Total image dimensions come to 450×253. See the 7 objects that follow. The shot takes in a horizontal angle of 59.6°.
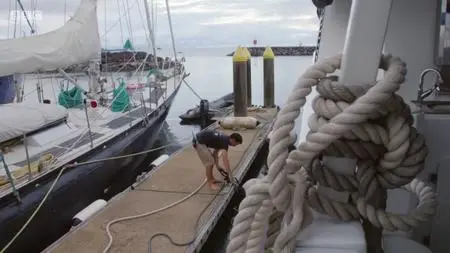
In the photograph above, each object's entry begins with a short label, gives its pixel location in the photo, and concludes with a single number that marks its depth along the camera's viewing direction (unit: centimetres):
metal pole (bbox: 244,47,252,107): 1548
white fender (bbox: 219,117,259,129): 1251
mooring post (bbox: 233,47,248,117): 1398
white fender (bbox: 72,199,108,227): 656
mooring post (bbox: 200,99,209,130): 1778
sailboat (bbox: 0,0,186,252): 680
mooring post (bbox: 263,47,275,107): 1684
